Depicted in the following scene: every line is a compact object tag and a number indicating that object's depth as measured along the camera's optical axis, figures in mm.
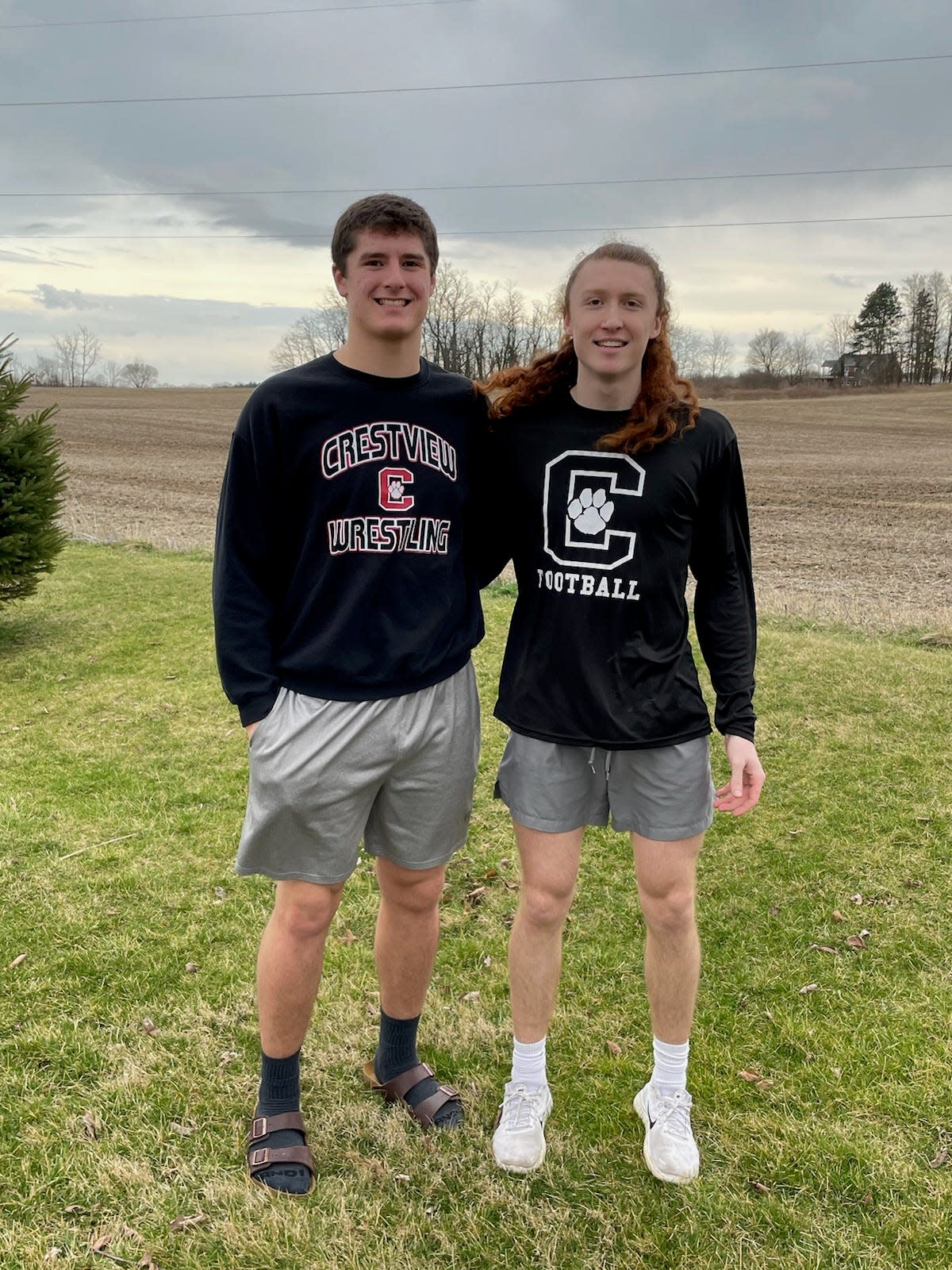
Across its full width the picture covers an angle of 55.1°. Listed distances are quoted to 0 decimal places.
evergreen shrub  7594
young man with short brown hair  2191
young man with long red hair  2238
